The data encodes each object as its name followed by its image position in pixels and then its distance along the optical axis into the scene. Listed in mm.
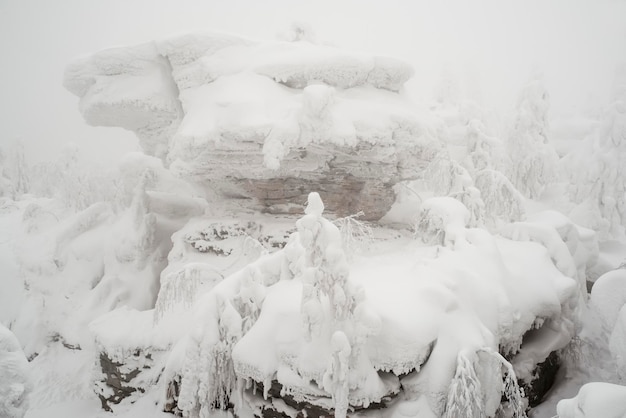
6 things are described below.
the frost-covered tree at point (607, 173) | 18000
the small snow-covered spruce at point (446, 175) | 12836
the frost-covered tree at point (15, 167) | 37156
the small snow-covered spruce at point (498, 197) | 13766
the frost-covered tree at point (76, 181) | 21609
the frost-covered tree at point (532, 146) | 22797
